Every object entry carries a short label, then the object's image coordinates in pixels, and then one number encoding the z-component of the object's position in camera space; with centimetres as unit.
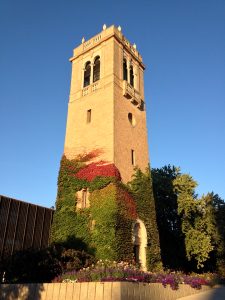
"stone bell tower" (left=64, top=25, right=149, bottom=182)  2055
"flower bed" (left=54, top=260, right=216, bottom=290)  1180
